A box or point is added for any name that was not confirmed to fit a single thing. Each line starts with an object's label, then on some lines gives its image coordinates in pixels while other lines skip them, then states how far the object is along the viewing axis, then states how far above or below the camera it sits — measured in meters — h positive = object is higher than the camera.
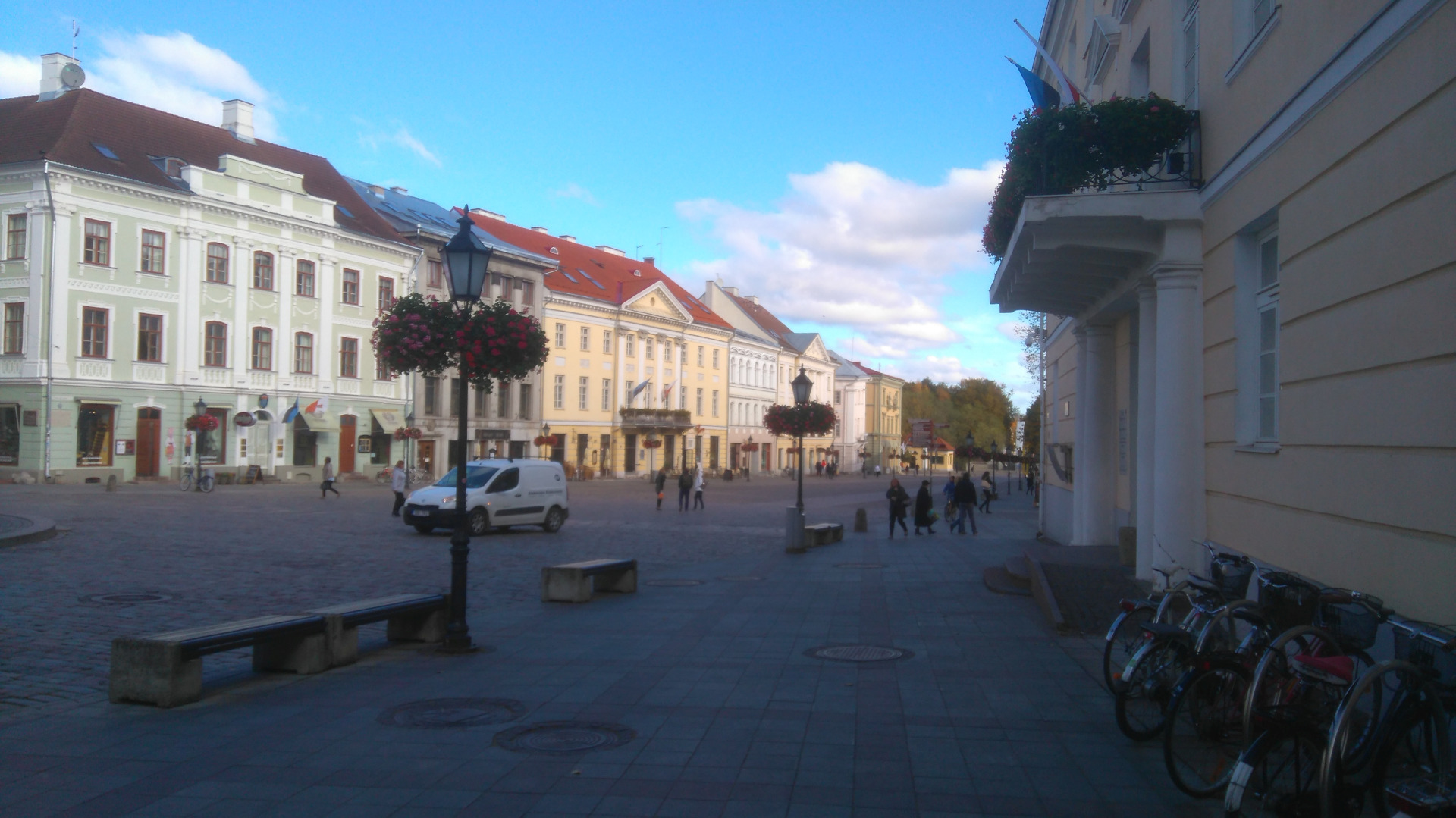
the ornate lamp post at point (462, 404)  9.77 +0.28
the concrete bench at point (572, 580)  13.27 -1.81
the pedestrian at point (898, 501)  28.02 -1.58
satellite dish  44.28 +14.47
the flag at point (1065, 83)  12.52 +4.40
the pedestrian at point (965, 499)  29.05 -1.53
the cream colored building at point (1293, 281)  5.75 +1.22
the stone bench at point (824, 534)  23.31 -2.15
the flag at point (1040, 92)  13.52 +4.47
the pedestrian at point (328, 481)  37.00 -1.74
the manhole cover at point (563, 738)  6.51 -1.90
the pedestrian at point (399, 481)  29.52 -1.39
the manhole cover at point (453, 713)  7.12 -1.93
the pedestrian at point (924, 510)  28.81 -1.85
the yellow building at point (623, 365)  67.06 +4.87
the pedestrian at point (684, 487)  37.91 -1.78
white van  24.09 -1.56
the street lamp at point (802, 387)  24.16 +1.19
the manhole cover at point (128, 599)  12.07 -1.97
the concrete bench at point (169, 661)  7.34 -1.61
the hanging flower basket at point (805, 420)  27.42 +0.51
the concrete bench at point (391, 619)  8.93 -1.68
